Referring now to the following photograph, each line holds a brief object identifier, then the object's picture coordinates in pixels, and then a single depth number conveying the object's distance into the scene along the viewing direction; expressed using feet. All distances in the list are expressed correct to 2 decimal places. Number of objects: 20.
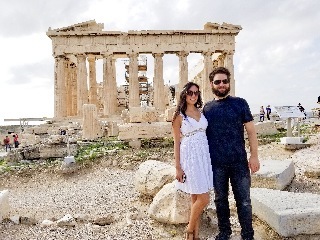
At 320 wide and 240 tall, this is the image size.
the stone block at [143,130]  46.75
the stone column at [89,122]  58.59
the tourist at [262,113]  79.19
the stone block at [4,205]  20.63
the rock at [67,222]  19.26
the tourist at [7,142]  68.90
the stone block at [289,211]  14.28
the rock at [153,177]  22.13
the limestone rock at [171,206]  17.20
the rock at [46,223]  19.65
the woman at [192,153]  13.96
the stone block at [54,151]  44.21
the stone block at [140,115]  48.62
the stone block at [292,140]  39.91
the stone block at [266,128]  56.54
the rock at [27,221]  20.61
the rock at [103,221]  19.72
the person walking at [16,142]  66.43
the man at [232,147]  13.67
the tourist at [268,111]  81.98
